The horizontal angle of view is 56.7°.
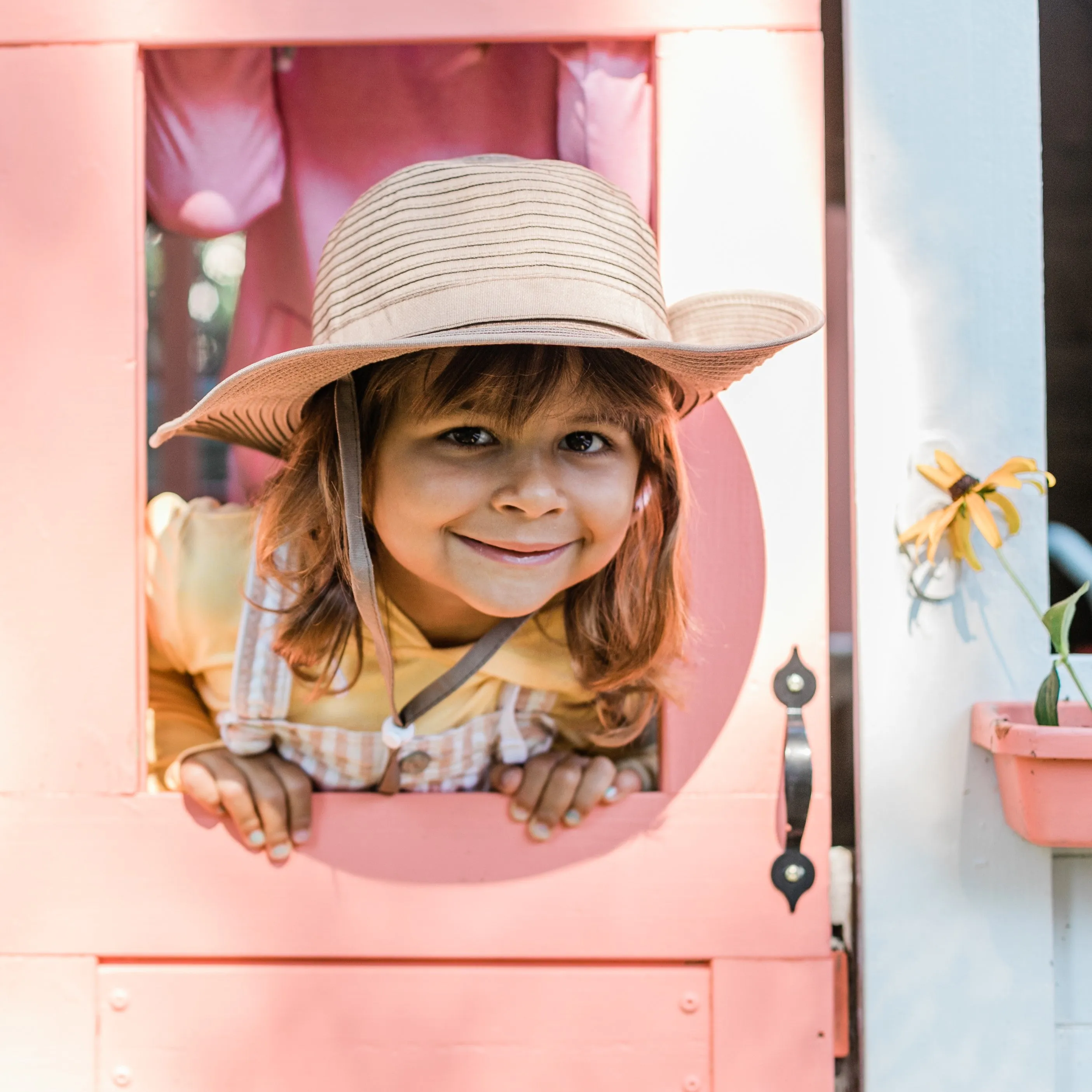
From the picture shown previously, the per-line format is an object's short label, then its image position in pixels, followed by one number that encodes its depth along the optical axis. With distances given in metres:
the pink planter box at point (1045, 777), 0.94
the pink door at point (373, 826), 1.04
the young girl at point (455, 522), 0.89
